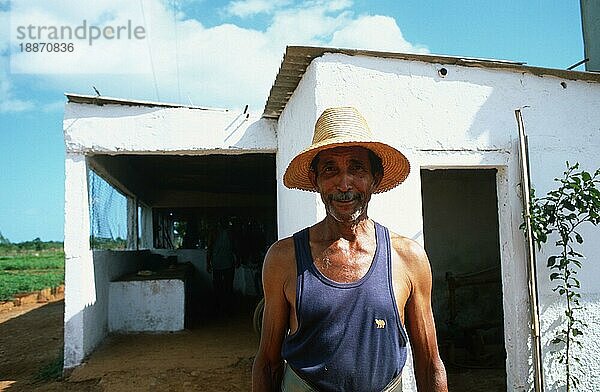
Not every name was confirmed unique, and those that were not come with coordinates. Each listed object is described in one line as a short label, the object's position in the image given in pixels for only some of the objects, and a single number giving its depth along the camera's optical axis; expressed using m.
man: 1.93
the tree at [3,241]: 51.75
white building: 4.87
